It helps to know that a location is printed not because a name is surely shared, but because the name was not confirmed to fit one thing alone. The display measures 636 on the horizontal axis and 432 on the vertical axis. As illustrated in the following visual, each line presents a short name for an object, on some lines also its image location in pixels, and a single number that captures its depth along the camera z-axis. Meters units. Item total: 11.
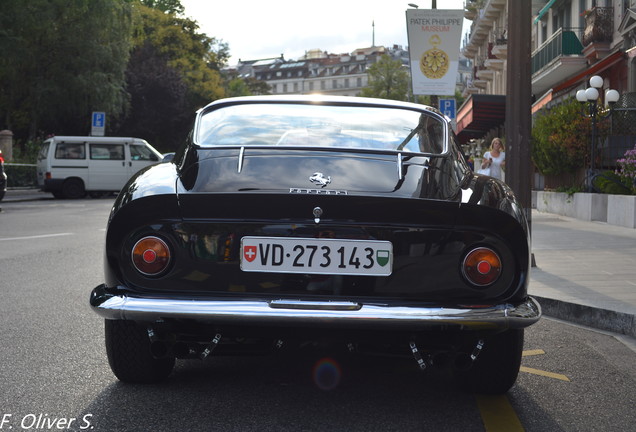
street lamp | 18.67
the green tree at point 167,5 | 75.00
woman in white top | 17.56
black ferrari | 3.72
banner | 19.03
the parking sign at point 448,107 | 24.34
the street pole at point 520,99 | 9.70
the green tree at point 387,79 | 103.88
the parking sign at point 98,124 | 34.66
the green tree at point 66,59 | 37.59
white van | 31.53
